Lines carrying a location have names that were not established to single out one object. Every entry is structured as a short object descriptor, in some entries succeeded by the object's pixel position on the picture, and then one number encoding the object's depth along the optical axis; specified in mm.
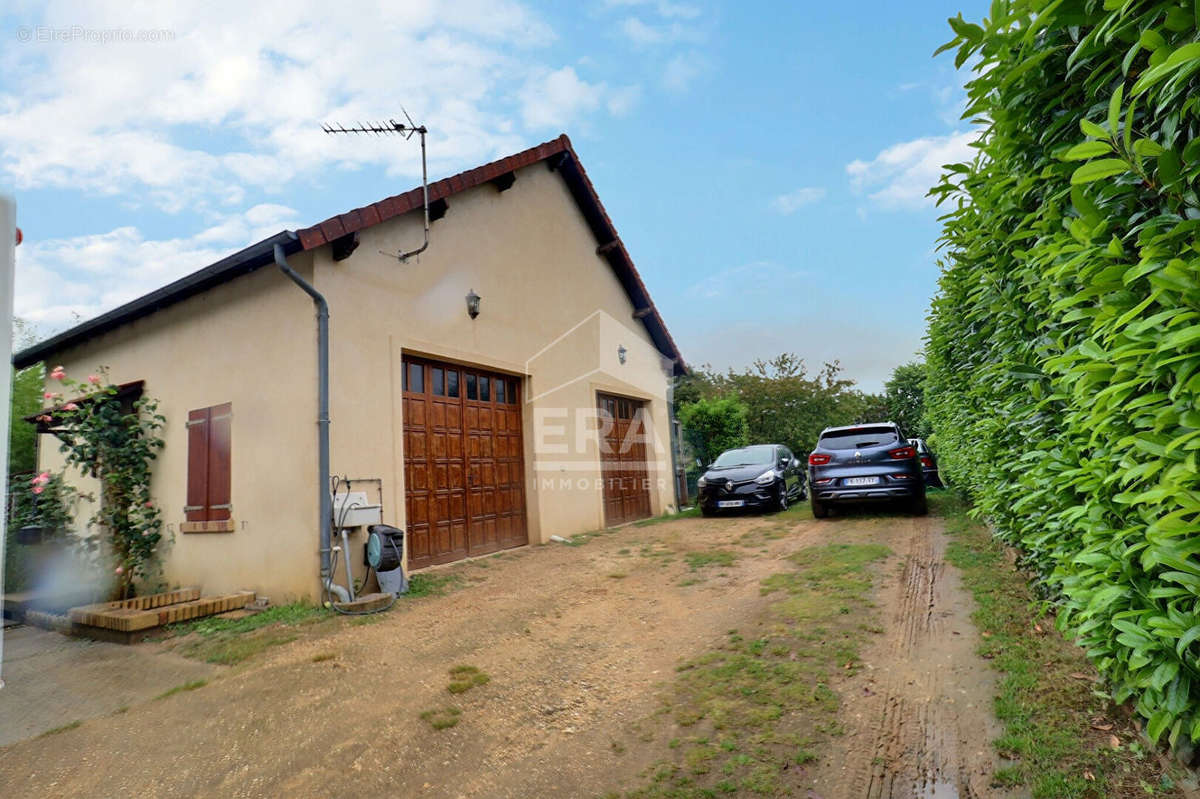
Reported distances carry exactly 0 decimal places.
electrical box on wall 6008
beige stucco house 6266
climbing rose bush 6973
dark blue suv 8906
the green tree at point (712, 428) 16172
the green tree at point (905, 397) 28781
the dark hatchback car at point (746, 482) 11234
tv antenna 6668
